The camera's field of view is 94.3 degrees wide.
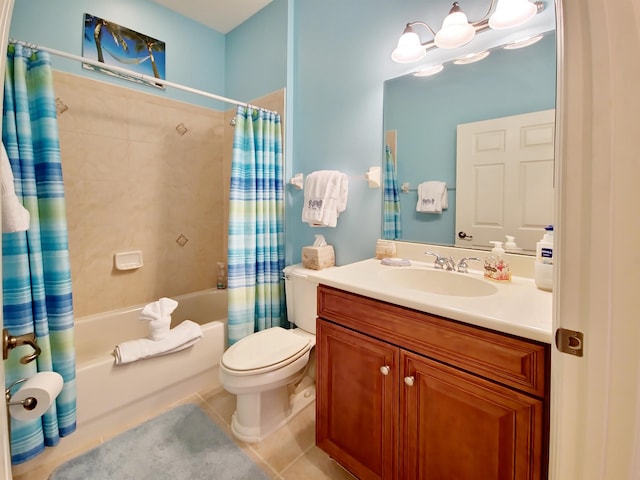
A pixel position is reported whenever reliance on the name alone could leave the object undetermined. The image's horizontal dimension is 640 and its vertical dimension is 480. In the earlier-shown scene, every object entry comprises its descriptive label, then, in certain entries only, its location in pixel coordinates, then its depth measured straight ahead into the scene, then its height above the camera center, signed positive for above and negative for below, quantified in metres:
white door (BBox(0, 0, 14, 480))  0.40 -0.30
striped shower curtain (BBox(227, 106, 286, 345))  1.87 +0.01
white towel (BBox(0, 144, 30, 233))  0.89 +0.07
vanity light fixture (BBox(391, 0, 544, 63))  1.14 +0.84
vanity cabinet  0.76 -0.53
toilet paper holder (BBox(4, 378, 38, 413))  0.64 -0.38
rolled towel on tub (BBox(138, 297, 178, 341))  1.67 -0.51
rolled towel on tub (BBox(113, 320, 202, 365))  1.54 -0.65
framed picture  1.95 +1.27
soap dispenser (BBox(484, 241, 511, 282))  1.18 -0.17
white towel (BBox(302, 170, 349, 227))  1.77 +0.17
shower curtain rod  1.27 +0.82
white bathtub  1.46 -0.82
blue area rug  1.29 -1.06
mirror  1.19 +0.54
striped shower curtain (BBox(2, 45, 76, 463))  1.21 -0.10
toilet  1.39 -0.69
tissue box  1.83 -0.19
